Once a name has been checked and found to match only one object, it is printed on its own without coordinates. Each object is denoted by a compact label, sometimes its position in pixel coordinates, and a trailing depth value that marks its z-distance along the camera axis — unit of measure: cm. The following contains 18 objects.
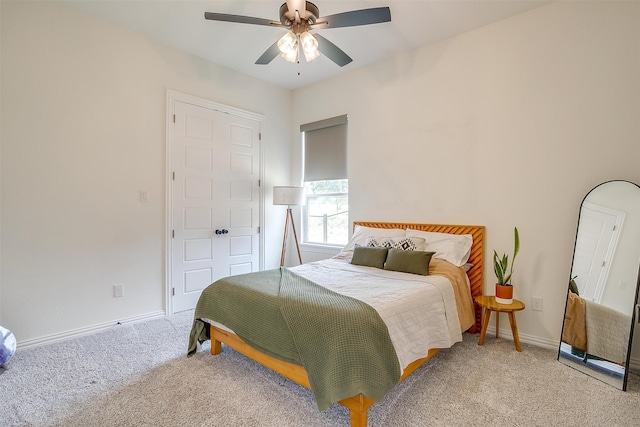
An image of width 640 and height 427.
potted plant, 257
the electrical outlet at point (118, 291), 304
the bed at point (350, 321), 155
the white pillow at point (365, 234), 337
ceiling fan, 208
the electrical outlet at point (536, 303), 271
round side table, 249
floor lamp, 405
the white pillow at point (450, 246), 290
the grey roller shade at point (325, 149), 412
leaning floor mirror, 211
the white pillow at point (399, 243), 301
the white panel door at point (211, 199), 348
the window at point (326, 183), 415
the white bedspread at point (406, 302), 183
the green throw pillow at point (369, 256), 293
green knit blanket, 153
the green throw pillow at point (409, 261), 263
